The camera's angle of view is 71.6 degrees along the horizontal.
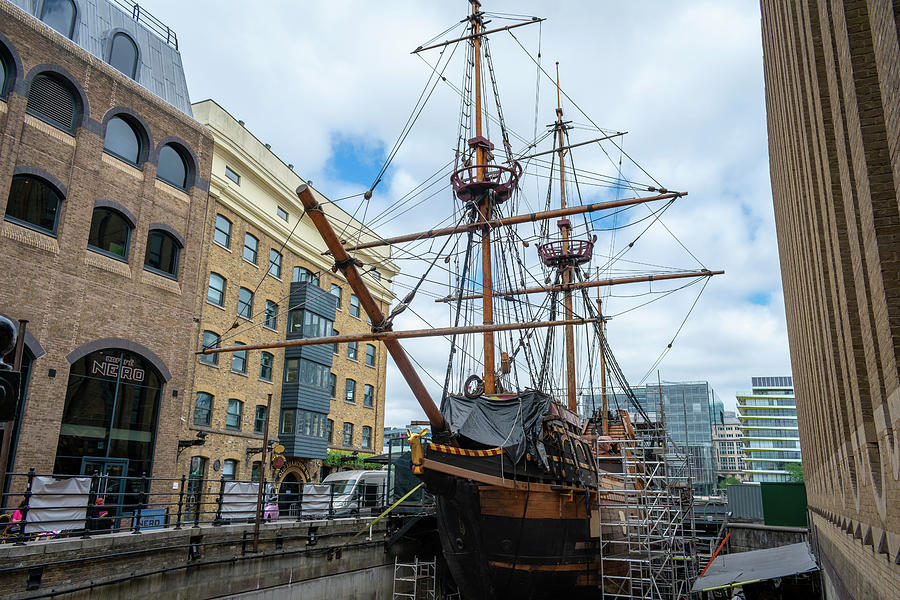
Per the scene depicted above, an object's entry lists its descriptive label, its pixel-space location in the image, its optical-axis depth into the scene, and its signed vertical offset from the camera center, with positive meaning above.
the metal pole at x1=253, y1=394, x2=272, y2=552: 14.22 -1.20
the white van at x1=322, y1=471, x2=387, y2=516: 23.59 -1.18
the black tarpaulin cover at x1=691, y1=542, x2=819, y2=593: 15.62 -2.93
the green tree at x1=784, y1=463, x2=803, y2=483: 102.31 -1.20
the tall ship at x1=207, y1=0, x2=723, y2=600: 15.52 -0.31
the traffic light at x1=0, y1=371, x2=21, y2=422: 3.40 +0.29
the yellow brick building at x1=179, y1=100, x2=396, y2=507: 26.08 +5.67
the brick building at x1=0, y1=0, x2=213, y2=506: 16.38 +6.23
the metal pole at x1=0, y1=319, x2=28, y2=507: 6.63 +0.01
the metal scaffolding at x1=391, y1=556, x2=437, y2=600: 19.98 -4.05
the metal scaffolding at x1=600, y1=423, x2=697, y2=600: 17.58 -2.38
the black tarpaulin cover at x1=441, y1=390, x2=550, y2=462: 15.83 +0.93
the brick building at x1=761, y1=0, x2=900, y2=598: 4.74 +2.08
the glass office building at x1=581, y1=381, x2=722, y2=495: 121.09 +9.86
